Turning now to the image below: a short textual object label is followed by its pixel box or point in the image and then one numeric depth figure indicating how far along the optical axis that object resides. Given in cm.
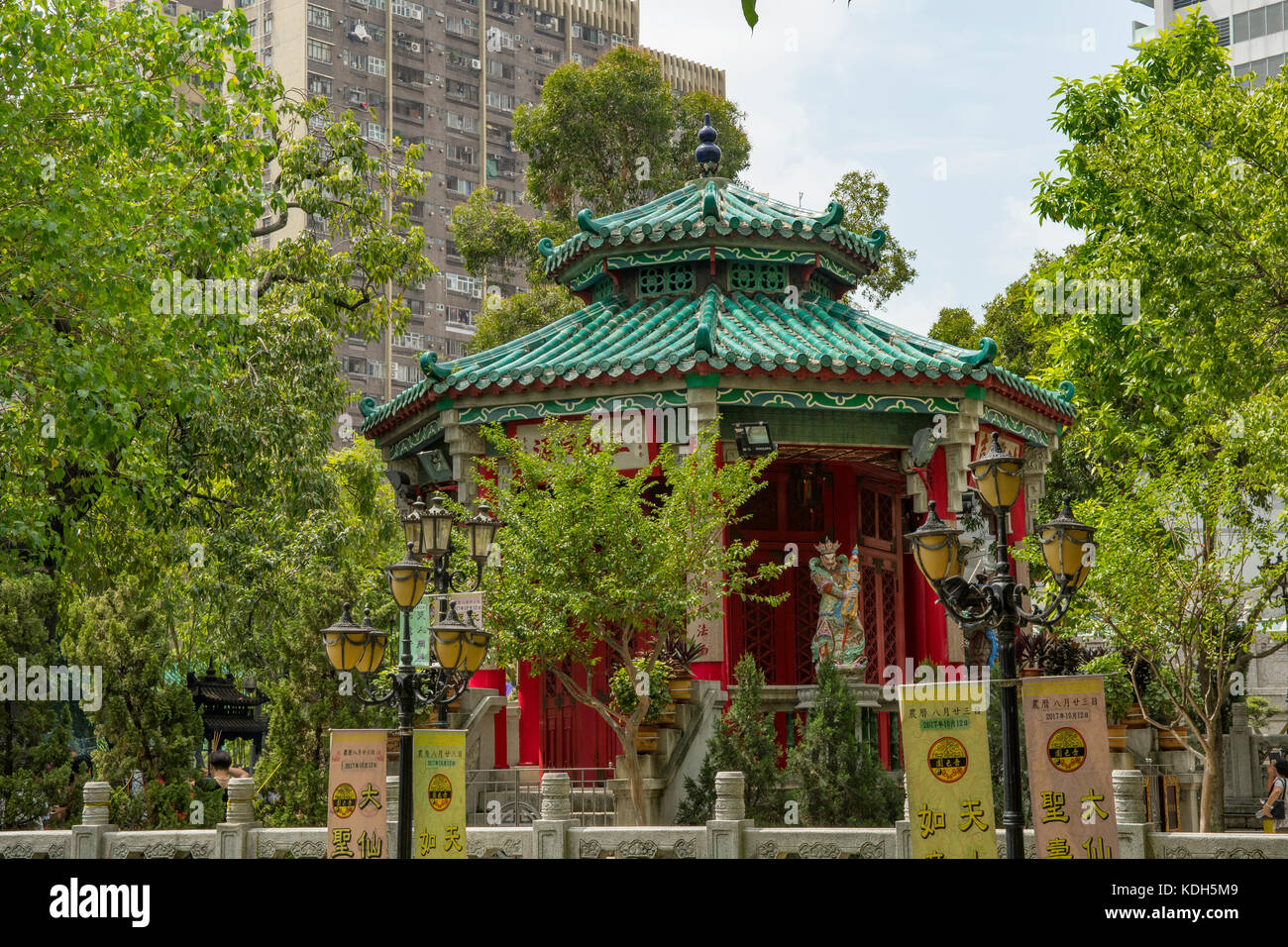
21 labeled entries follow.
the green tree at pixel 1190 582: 1650
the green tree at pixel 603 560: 1639
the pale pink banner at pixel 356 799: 1220
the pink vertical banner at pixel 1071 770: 931
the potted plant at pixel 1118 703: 1819
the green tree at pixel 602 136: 3391
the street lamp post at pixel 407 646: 1287
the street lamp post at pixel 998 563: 1110
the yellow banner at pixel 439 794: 1209
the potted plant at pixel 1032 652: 1834
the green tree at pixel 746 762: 1622
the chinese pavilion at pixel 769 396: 1922
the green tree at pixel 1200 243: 1620
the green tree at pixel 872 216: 3431
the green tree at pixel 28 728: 1808
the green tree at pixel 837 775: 1584
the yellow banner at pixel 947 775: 960
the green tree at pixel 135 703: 1806
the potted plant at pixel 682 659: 1734
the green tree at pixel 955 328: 3366
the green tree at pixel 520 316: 3206
